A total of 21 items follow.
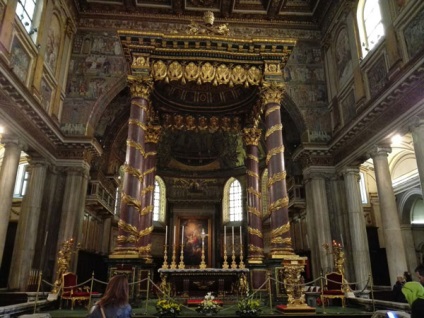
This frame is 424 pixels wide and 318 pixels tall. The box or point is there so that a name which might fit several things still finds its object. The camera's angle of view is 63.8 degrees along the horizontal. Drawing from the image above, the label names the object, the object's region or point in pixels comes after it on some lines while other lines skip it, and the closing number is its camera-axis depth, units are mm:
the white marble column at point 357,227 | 12750
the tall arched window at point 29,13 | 11600
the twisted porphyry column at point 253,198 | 10898
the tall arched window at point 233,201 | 22172
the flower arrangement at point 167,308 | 6461
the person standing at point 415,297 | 3156
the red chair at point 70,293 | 8898
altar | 9031
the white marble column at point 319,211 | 13891
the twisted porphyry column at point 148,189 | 10602
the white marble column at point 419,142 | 9426
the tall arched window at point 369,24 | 12484
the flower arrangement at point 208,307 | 6719
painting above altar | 21000
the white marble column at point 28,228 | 11555
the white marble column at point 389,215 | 10805
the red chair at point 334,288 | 9500
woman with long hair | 2756
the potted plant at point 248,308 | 6512
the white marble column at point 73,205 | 13391
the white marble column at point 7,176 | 10414
